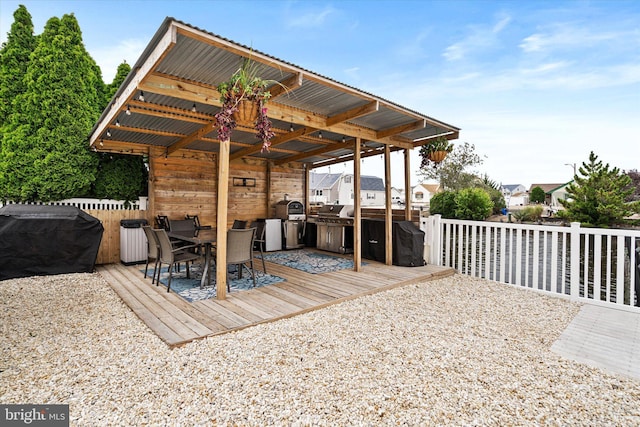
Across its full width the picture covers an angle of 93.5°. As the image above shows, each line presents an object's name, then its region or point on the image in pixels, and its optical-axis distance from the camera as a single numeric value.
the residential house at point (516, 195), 49.41
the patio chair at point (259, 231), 5.61
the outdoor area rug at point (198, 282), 3.92
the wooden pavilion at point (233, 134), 3.14
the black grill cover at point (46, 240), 4.71
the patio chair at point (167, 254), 3.94
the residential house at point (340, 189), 30.02
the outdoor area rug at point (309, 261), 5.59
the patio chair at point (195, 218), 7.09
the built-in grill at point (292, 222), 7.98
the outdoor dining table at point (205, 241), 4.07
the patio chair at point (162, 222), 6.03
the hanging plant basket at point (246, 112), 3.13
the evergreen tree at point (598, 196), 15.36
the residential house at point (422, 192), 42.00
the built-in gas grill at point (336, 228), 7.15
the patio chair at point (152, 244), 4.22
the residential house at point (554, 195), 32.92
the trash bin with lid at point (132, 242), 5.95
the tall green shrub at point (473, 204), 17.56
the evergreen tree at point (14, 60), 6.20
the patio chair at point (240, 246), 3.96
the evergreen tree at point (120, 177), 6.63
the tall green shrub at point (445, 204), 19.08
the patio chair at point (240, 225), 6.00
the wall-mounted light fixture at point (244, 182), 7.98
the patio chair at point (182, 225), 6.06
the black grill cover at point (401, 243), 5.69
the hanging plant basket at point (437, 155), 5.71
